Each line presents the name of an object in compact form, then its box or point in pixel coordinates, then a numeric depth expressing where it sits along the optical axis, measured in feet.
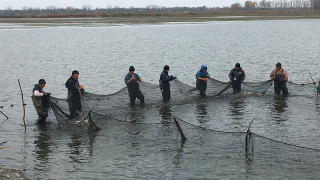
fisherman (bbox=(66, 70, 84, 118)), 51.34
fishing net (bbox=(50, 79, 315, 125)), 52.75
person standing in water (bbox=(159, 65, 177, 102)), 60.80
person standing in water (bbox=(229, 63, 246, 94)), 64.69
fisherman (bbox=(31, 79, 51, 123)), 50.75
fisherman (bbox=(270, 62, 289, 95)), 64.13
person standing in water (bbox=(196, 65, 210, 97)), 63.21
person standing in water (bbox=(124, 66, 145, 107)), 58.18
